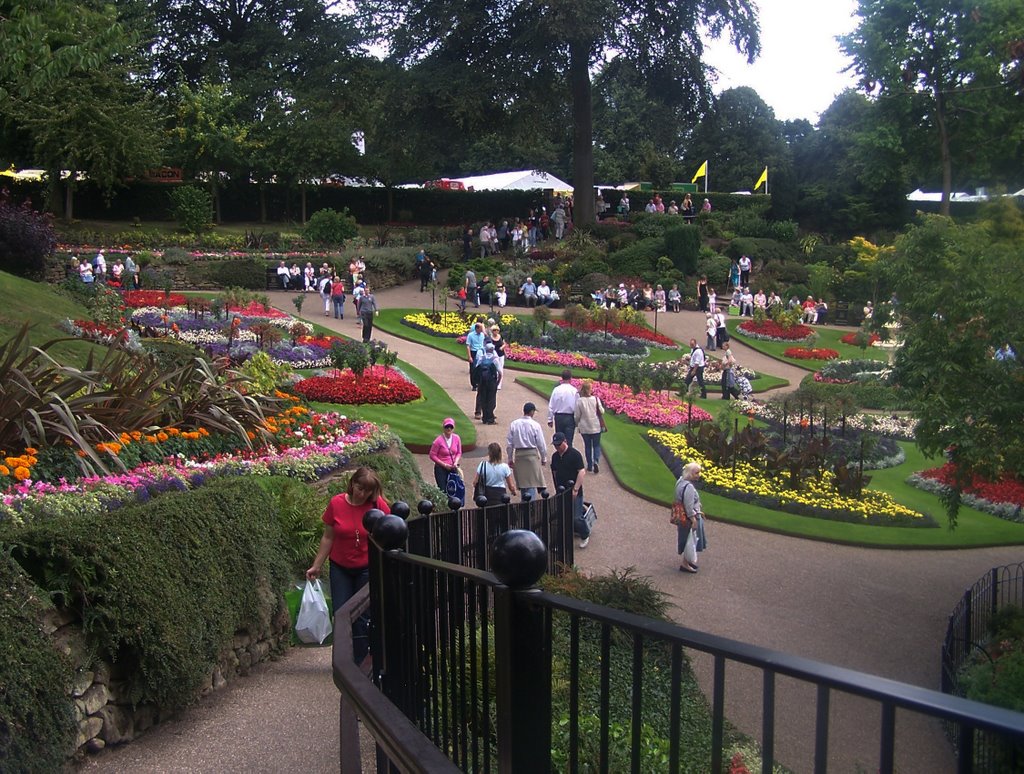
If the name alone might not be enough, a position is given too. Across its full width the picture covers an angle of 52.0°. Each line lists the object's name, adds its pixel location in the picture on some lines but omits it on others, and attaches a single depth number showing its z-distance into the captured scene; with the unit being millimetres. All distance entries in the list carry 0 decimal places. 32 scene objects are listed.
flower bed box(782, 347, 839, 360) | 30219
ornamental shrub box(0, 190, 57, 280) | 23938
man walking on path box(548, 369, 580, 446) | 14789
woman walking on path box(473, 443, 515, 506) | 11320
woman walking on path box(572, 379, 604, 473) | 14953
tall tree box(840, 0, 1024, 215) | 43312
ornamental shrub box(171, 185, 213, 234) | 41188
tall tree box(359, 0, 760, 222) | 38219
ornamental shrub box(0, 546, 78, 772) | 5141
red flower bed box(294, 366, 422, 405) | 17578
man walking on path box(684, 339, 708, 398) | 23188
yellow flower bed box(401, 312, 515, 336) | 28344
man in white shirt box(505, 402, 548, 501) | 12273
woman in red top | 6852
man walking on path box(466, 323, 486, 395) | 18391
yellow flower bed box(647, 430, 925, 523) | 14945
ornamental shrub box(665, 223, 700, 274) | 38978
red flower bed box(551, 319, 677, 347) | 29609
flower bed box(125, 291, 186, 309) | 25859
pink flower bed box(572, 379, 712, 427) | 20069
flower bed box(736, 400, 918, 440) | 21828
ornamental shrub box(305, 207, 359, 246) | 40625
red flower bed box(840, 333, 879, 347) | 32562
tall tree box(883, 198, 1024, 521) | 10430
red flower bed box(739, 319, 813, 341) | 32250
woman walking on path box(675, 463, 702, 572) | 11484
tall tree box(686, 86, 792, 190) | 59031
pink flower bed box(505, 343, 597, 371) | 25656
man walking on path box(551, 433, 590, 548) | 12000
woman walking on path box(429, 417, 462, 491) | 11922
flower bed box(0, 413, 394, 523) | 8352
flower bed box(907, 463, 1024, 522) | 16547
